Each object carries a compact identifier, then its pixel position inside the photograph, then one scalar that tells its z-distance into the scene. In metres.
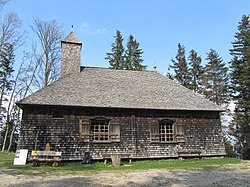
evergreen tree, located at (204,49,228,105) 29.09
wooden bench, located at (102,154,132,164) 13.56
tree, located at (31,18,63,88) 23.85
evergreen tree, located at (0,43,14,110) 27.83
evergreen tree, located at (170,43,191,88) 32.03
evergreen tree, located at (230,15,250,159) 24.55
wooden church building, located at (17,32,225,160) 13.40
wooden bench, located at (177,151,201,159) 14.81
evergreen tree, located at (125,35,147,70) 33.83
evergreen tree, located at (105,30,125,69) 33.75
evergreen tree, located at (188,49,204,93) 31.20
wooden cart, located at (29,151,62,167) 12.01
